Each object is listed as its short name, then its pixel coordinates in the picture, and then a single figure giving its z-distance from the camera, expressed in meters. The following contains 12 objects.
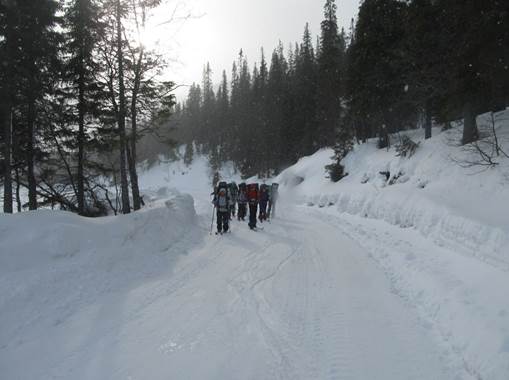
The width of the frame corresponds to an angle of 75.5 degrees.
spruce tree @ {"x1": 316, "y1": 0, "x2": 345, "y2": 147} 35.91
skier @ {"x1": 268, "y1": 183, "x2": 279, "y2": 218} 16.59
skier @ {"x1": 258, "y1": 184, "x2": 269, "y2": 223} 15.60
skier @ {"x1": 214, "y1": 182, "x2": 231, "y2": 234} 11.98
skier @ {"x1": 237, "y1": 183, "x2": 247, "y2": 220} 15.27
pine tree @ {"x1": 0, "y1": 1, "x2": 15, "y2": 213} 11.52
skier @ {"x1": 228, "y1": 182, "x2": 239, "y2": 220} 14.89
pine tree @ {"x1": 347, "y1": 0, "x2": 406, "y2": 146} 19.91
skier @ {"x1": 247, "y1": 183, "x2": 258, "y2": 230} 12.92
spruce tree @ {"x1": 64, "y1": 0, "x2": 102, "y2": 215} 14.64
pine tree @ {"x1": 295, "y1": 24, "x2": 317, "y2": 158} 44.72
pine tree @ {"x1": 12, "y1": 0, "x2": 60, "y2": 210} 12.24
